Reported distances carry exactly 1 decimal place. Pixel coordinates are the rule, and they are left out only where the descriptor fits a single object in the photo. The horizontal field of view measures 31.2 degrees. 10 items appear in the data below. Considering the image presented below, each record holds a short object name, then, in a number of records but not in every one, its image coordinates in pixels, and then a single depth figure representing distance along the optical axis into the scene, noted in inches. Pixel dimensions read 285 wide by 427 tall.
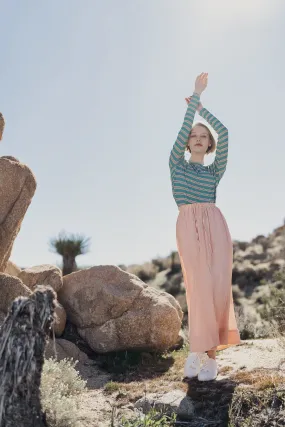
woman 210.2
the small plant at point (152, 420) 160.6
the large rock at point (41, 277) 301.9
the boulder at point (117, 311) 284.8
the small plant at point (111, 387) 221.2
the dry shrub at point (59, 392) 155.9
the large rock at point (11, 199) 282.8
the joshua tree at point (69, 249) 435.8
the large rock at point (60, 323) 283.5
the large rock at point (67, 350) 267.6
